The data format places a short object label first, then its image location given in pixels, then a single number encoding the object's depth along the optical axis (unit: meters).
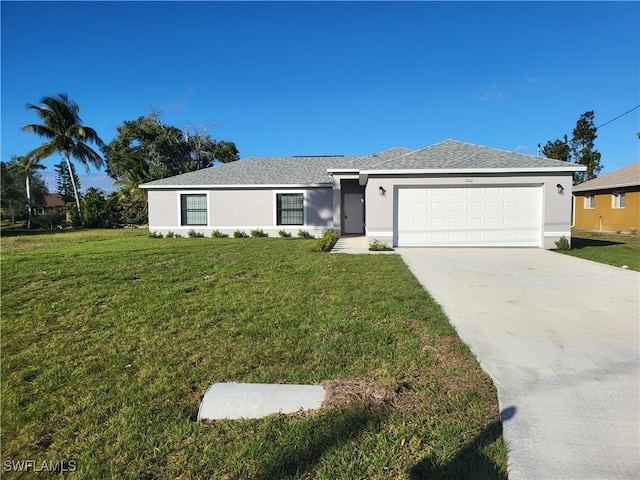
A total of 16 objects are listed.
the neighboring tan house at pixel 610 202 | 20.05
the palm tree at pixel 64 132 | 26.20
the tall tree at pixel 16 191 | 28.45
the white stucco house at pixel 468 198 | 12.83
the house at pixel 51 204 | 37.75
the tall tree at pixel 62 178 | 64.44
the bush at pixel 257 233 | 17.92
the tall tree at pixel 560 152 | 29.39
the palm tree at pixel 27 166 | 26.37
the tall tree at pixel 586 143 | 35.91
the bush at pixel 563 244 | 12.62
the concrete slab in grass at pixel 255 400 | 2.83
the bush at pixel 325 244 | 12.05
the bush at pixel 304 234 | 17.83
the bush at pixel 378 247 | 12.55
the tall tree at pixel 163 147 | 30.98
